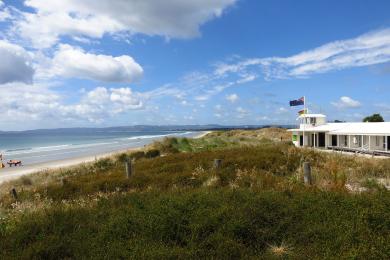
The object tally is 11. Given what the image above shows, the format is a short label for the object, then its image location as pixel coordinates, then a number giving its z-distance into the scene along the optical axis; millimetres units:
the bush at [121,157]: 26294
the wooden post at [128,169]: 13446
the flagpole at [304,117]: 36472
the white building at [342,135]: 28312
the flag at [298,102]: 35738
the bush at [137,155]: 27128
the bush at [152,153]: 28536
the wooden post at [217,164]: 13219
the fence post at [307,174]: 9961
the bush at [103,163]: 24197
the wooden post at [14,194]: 12411
